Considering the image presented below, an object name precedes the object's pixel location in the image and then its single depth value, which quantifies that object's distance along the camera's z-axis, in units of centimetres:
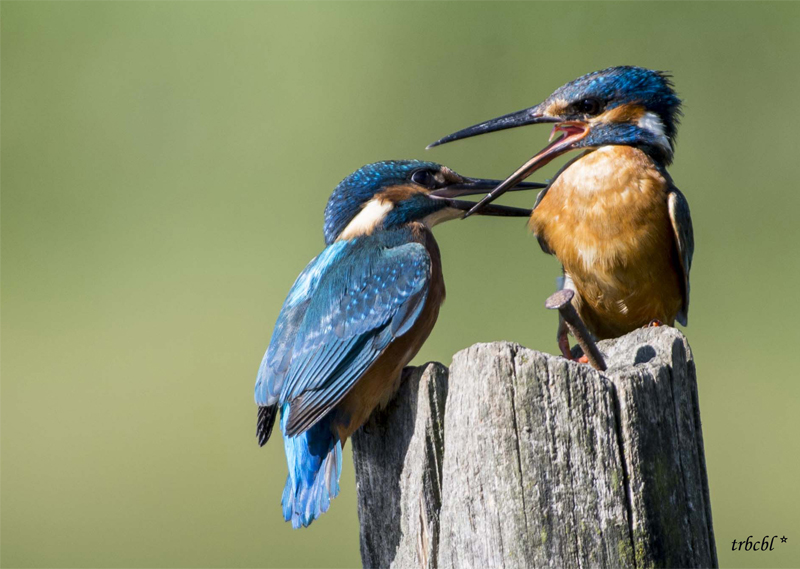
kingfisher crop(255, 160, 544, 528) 596
